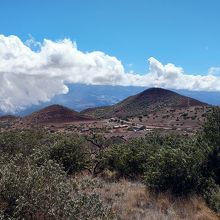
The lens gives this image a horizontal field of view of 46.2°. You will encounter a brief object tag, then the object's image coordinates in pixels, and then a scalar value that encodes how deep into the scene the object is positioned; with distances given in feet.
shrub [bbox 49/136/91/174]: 34.67
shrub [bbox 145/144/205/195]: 27.17
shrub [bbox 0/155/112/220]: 15.23
